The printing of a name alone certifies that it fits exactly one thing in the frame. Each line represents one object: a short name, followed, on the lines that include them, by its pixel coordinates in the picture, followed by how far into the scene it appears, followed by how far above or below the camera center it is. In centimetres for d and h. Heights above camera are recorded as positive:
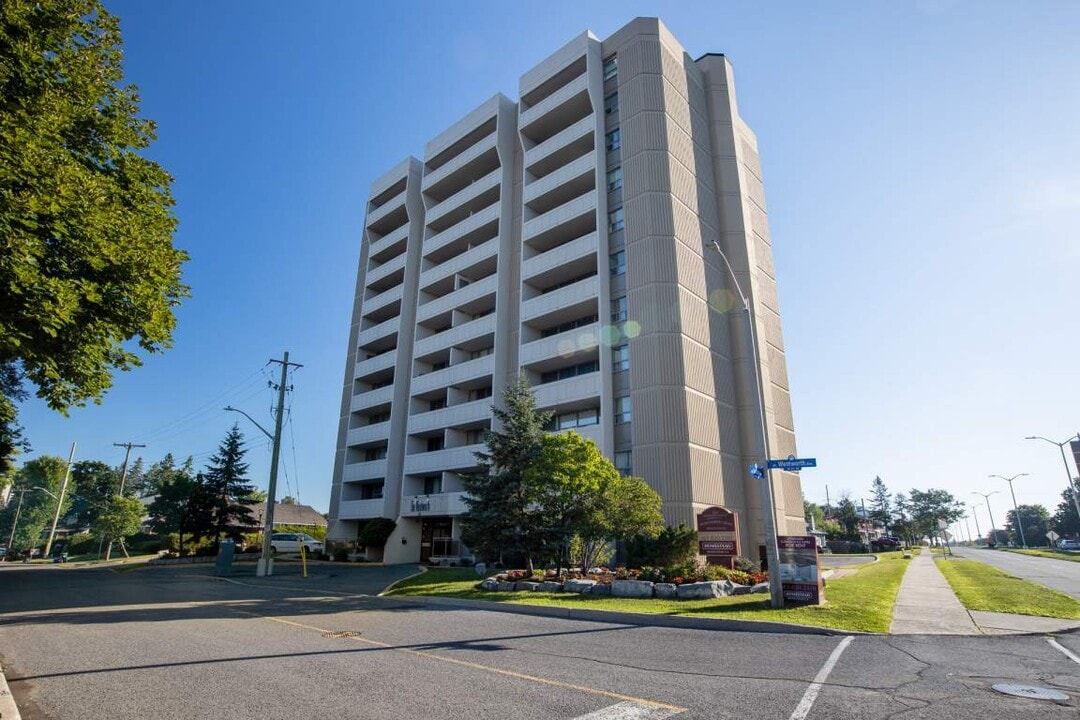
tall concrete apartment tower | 3006 +1485
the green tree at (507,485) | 2262 +194
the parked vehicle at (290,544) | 4707 -117
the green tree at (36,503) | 7531 +376
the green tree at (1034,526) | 11106 +202
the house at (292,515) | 7072 +187
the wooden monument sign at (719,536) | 1981 -9
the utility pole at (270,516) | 2853 +68
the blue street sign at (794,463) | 1383 +173
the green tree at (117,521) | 5247 +72
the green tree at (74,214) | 945 +572
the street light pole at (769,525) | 1376 +22
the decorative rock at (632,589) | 1655 -164
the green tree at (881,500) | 10462 +668
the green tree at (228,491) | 4609 +314
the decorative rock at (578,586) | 1770 -166
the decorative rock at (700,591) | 1583 -161
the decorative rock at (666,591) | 1611 -164
